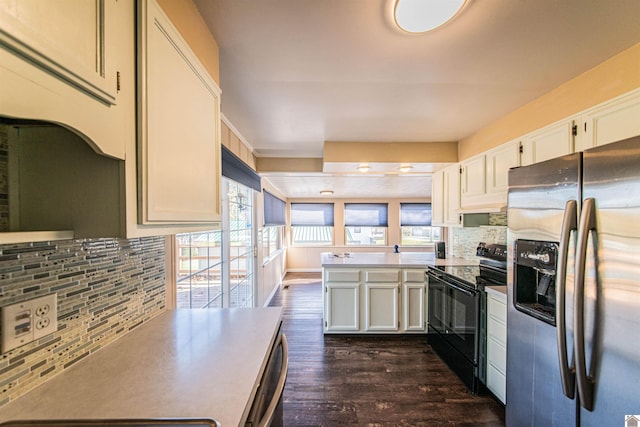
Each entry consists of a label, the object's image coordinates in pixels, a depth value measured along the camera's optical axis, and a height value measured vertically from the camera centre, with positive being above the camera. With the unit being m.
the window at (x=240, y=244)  2.65 -0.39
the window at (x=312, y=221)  6.93 -0.25
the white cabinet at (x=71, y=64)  0.43 +0.29
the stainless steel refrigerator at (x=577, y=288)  0.86 -0.31
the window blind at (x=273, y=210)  4.27 +0.04
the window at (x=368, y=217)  6.90 -0.14
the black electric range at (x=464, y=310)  2.02 -0.90
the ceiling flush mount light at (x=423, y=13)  1.01 +0.85
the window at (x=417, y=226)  6.83 -0.38
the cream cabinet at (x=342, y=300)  2.94 -1.03
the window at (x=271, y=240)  4.39 -0.59
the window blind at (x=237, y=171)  1.96 +0.39
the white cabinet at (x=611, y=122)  1.32 +0.51
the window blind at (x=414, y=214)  6.82 -0.06
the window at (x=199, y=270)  1.74 -0.46
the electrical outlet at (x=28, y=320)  0.68 -0.32
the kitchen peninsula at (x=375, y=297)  2.91 -0.99
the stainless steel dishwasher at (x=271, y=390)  0.78 -0.64
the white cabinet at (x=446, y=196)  2.96 +0.20
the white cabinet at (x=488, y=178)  2.17 +0.34
